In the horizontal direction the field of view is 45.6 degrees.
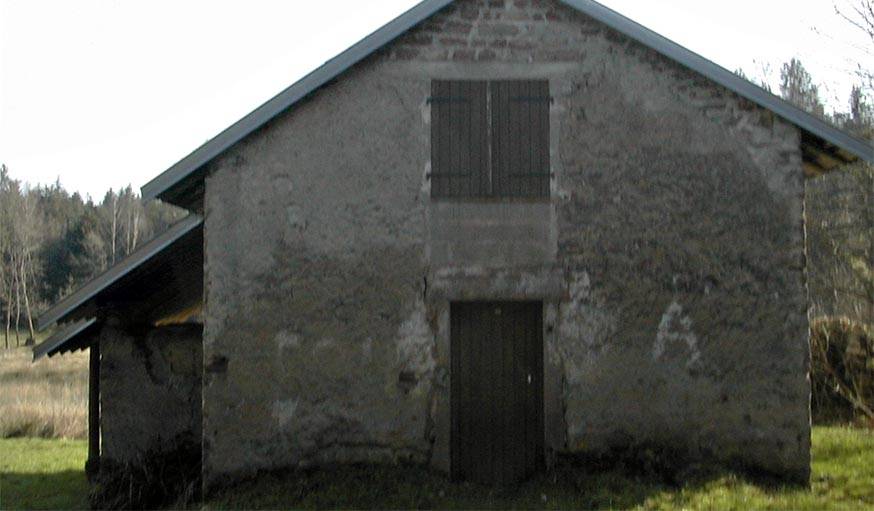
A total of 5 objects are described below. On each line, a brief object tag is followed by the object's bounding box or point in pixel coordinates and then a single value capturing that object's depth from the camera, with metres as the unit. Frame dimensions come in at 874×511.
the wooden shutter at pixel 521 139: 10.59
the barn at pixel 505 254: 10.30
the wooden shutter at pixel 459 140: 10.55
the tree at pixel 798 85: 26.19
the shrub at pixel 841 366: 16.11
